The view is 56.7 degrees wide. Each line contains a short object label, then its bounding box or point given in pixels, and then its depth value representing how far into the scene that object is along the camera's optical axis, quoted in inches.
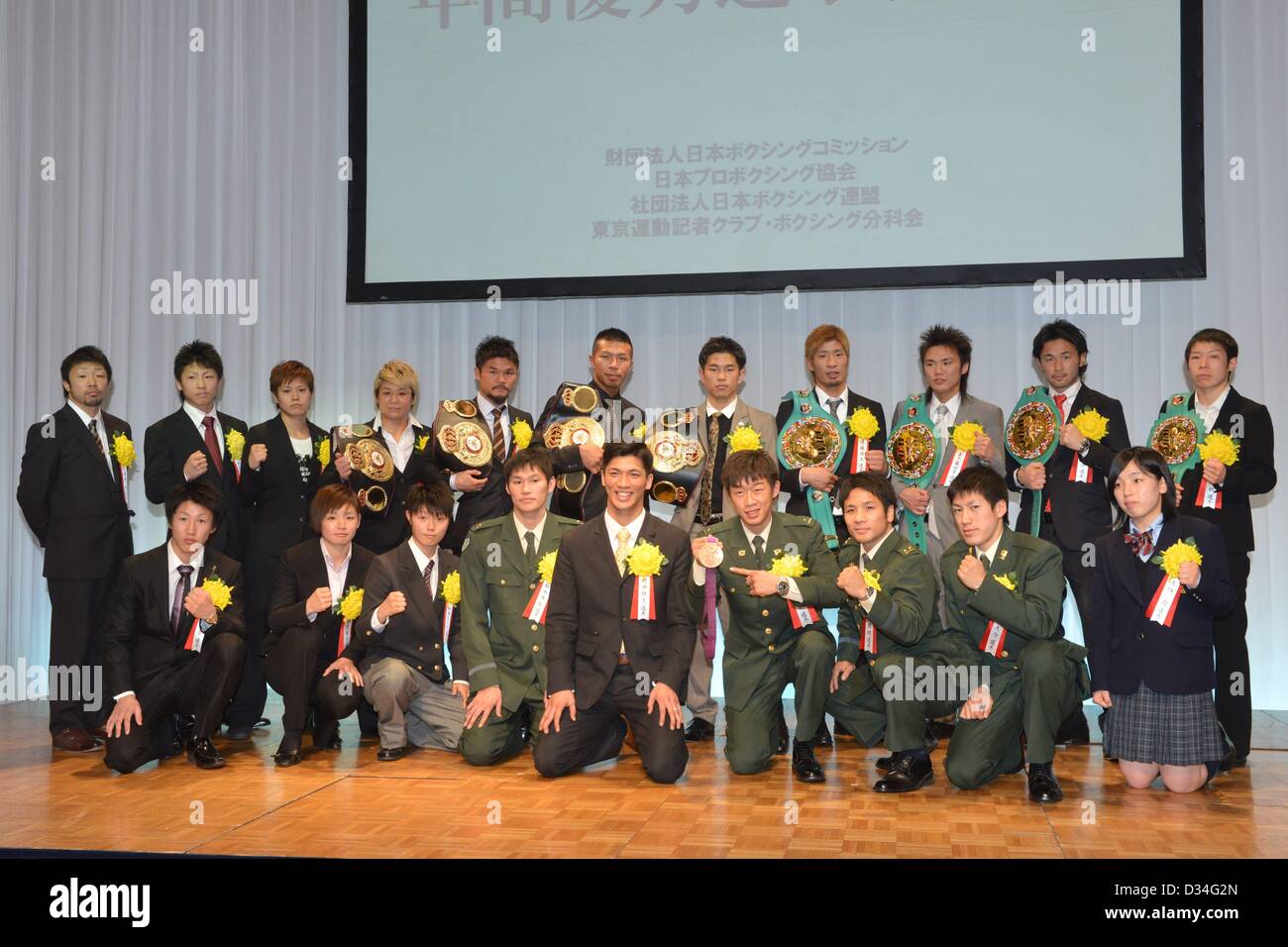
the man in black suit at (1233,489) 188.5
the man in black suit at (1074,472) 203.5
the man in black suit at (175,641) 185.5
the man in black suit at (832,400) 211.2
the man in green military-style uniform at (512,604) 188.1
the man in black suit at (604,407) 218.8
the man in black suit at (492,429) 222.5
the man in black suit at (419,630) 197.8
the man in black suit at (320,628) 195.3
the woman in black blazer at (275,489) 225.9
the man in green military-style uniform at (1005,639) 163.9
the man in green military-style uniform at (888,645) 169.2
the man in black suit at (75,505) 214.8
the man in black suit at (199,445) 224.4
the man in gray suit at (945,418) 209.6
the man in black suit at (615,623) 177.3
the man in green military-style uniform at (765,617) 179.0
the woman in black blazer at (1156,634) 163.8
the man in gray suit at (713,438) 212.5
